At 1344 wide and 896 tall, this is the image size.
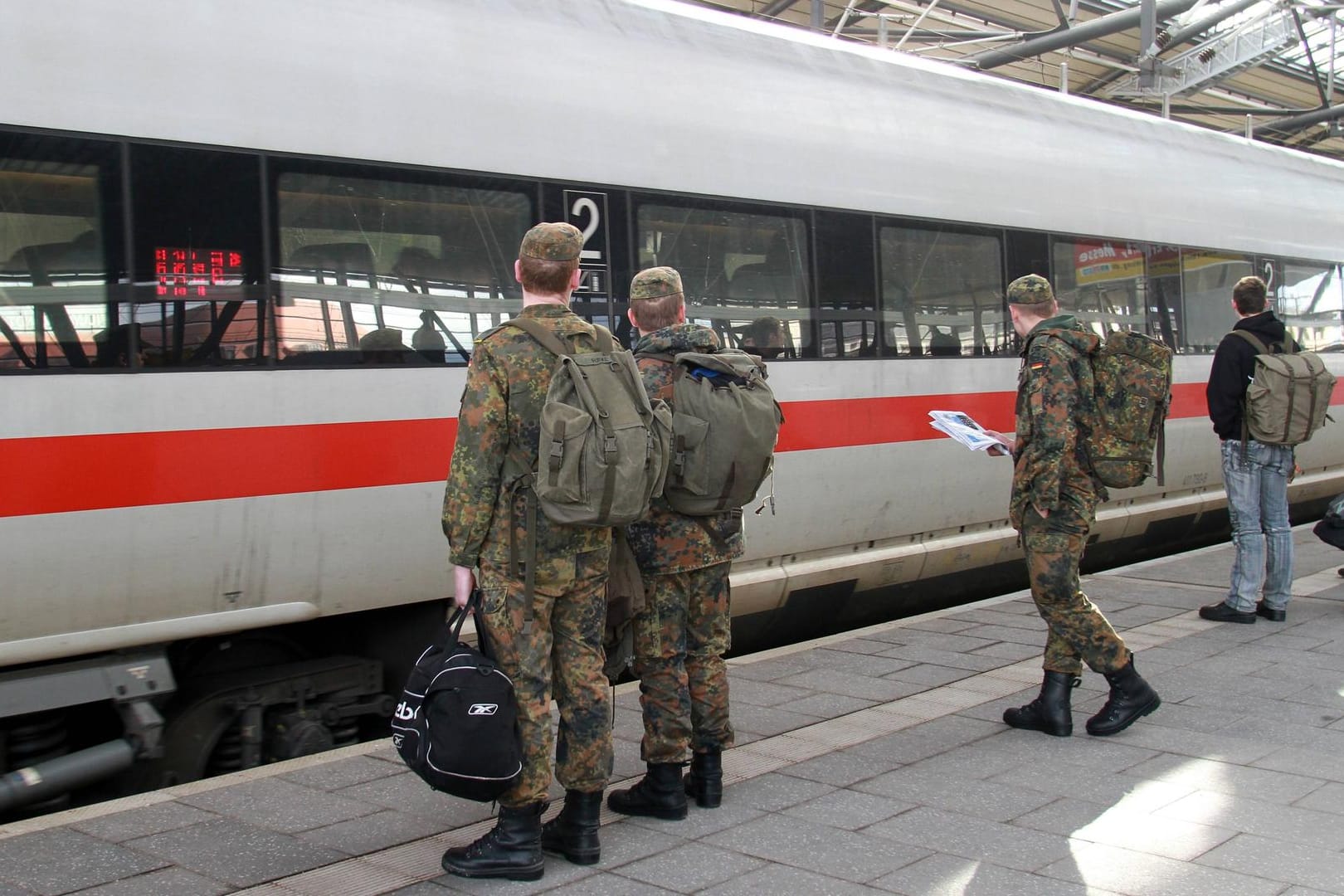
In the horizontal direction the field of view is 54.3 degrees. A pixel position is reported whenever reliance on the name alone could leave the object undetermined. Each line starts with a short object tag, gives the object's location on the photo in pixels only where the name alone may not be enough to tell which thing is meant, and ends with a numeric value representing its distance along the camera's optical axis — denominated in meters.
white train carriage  4.45
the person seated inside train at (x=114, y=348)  4.48
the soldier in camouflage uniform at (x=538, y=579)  3.67
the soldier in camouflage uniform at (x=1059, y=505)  4.94
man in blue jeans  7.15
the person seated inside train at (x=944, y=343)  7.75
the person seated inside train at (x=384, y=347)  5.17
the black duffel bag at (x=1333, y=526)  7.81
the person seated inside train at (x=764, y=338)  6.69
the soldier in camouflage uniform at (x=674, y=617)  4.12
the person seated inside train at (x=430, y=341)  5.35
